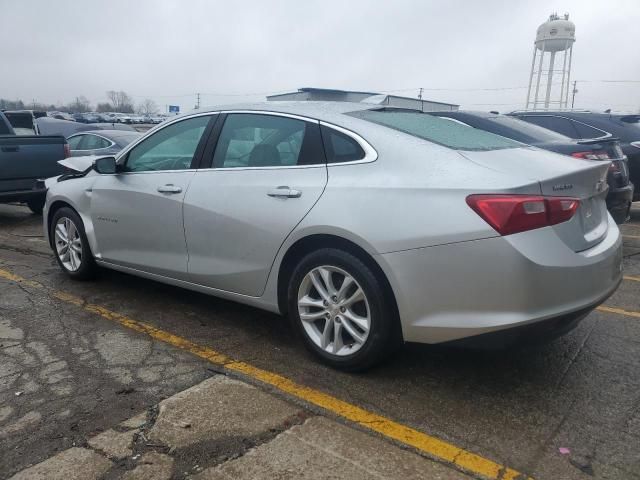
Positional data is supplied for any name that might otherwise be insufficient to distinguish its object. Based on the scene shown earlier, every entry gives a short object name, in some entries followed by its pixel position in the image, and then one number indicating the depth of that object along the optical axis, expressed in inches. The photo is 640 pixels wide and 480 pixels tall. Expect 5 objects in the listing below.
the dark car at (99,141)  435.5
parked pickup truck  318.3
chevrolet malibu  105.4
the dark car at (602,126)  294.4
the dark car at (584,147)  220.7
